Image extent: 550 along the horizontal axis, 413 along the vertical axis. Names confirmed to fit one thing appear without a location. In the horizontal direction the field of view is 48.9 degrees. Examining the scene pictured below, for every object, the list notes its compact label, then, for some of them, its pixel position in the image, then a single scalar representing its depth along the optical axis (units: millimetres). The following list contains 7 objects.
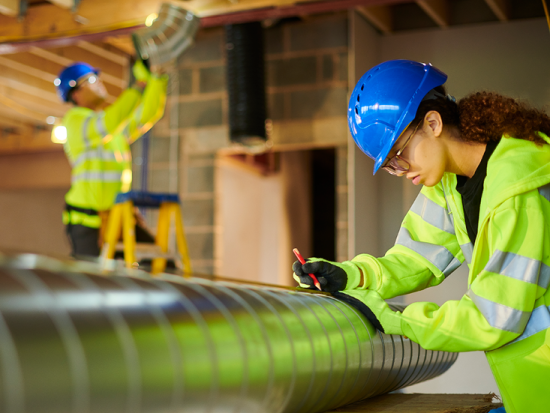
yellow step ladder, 3562
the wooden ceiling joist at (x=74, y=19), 4582
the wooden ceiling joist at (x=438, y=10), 4414
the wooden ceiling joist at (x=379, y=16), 4641
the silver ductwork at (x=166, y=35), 3869
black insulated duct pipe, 4707
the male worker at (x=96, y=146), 3672
